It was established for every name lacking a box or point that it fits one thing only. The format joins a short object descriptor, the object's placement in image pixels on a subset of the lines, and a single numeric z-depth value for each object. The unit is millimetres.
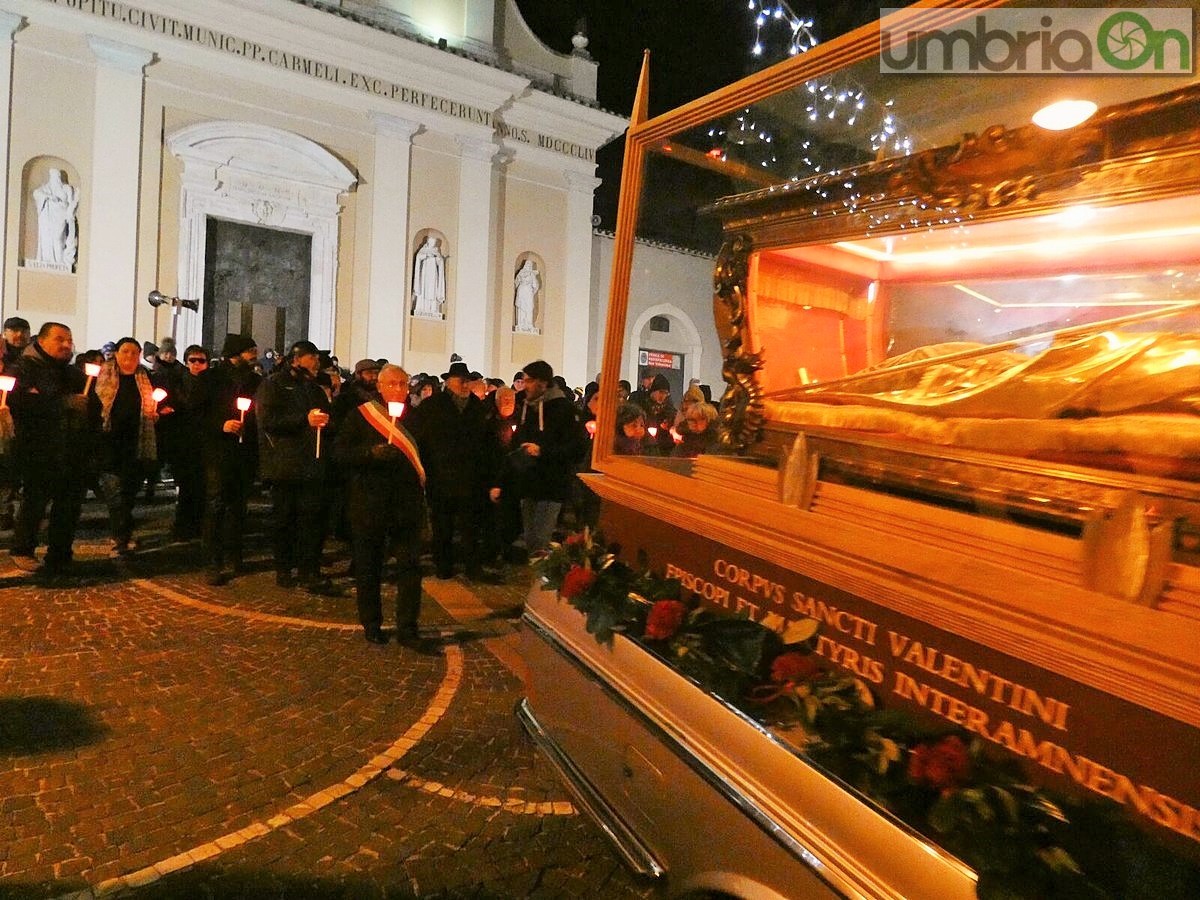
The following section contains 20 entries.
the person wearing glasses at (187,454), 7219
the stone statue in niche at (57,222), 12883
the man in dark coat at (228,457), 6184
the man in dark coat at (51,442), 5715
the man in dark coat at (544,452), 6367
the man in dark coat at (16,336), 7141
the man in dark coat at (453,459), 6395
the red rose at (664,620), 2357
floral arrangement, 1275
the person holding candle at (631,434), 3654
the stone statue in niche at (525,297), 18297
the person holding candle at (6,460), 5454
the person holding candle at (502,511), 7268
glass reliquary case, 1836
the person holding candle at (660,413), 3963
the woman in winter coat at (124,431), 6465
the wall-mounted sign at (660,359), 4875
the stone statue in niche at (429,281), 16734
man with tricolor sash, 4754
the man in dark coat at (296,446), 5805
